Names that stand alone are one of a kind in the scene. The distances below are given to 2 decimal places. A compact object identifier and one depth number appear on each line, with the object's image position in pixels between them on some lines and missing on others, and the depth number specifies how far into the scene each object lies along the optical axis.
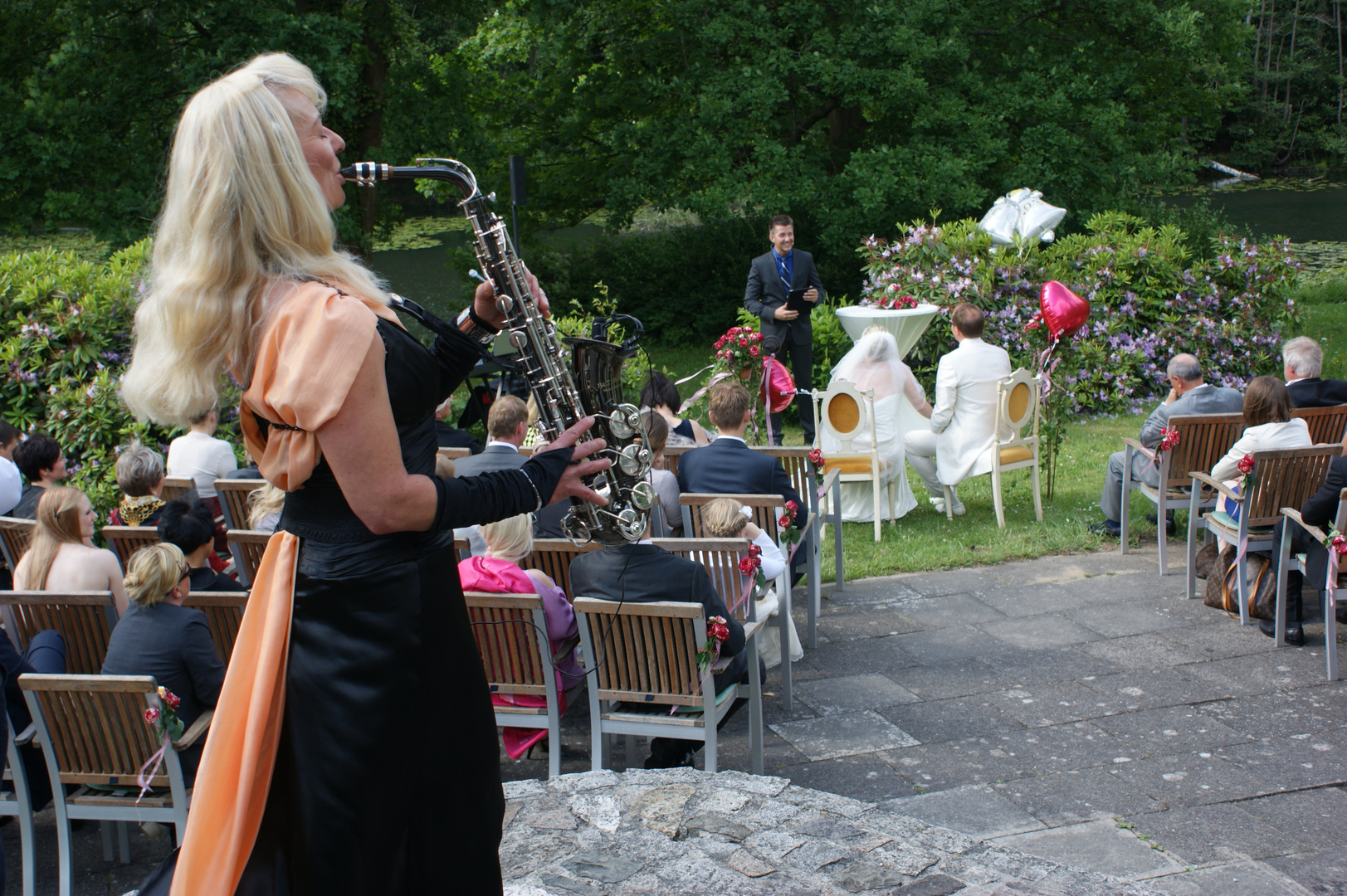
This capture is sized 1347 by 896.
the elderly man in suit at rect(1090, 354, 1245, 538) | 6.86
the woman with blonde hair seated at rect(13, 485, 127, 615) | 4.43
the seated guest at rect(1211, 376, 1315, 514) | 5.89
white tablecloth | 10.22
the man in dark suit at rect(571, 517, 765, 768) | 4.07
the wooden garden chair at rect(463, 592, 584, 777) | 4.05
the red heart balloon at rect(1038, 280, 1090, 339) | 8.52
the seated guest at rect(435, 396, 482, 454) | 6.77
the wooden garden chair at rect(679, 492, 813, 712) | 5.00
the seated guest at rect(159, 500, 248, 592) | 4.46
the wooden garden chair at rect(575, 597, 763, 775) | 3.89
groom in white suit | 7.71
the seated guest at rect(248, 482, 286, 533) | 5.09
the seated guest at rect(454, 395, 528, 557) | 5.23
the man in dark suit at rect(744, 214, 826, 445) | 10.12
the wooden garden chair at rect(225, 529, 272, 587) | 4.94
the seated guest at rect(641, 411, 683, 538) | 5.38
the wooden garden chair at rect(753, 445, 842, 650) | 5.81
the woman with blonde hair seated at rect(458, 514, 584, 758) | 4.26
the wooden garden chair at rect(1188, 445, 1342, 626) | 5.71
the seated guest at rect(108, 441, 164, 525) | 5.41
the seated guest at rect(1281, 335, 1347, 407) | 6.74
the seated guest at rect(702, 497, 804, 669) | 4.76
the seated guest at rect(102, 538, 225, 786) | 3.87
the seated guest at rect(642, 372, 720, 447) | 6.36
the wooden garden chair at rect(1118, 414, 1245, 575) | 6.55
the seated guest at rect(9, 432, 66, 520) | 5.46
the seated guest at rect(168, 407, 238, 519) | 6.09
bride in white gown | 7.76
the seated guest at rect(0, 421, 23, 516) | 5.70
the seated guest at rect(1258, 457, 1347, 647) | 5.28
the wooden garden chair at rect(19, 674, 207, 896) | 3.52
